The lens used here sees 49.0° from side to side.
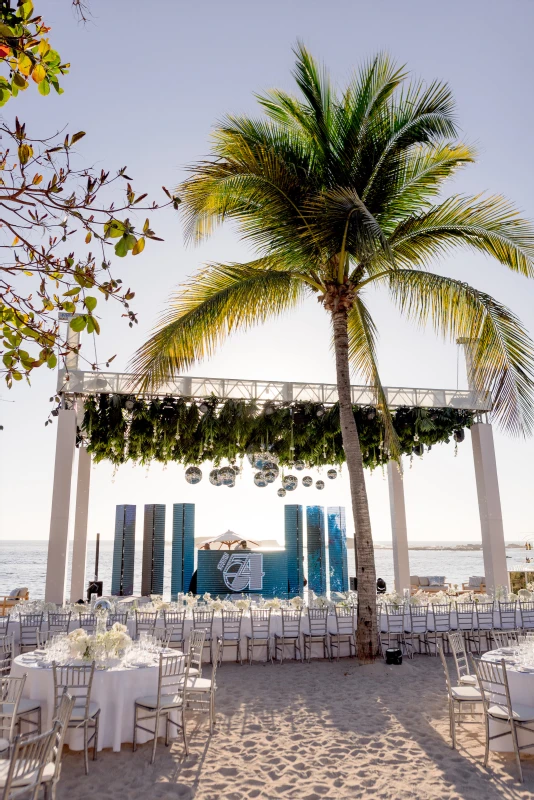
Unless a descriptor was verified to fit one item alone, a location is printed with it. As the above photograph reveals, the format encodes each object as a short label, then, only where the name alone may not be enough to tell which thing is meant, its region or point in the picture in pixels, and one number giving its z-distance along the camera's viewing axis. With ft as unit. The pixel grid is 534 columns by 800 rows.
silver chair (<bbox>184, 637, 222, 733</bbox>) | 20.51
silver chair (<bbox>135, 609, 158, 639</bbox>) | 31.68
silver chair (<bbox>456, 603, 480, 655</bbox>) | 34.98
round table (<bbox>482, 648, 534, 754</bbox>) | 17.33
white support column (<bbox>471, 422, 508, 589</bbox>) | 46.83
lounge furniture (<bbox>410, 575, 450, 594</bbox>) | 66.47
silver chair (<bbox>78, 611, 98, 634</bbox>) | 30.99
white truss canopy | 40.04
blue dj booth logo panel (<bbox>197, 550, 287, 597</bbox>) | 51.21
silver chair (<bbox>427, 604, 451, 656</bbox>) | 34.40
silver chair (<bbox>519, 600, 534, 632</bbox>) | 36.27
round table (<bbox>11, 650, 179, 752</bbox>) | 17.84
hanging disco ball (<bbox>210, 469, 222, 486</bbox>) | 40.86
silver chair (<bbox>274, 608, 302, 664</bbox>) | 33.06
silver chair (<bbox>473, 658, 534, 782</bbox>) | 16.61
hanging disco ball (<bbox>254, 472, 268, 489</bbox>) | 39.81
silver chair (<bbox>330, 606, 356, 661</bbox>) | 33.50
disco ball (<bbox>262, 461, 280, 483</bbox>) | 39.24
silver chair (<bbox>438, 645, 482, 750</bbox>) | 18.37
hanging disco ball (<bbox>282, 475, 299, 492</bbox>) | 42.91
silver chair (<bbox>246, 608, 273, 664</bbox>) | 32.76
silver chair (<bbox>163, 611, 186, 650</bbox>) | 31.04
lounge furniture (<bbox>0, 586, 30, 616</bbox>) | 50.19
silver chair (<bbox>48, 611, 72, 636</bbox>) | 29.96
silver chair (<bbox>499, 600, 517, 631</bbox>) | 35.86
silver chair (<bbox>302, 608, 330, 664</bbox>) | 33.27
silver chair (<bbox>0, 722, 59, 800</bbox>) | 11.66
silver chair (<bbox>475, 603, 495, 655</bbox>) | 34.92
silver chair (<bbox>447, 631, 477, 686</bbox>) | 21.12
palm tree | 26.21
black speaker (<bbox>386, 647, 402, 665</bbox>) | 29.73
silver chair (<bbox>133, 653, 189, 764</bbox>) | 17.78
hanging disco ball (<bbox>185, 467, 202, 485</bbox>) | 40.98
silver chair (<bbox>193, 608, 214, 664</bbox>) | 31.99
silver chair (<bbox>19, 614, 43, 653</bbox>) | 29.86
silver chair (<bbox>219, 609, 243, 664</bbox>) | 31.73
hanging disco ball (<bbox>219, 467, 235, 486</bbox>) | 40.88
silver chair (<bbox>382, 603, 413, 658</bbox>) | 33.73
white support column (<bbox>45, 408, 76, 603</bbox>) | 38.88
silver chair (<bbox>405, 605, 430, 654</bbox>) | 34.22
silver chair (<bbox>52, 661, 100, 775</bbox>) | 16.56
